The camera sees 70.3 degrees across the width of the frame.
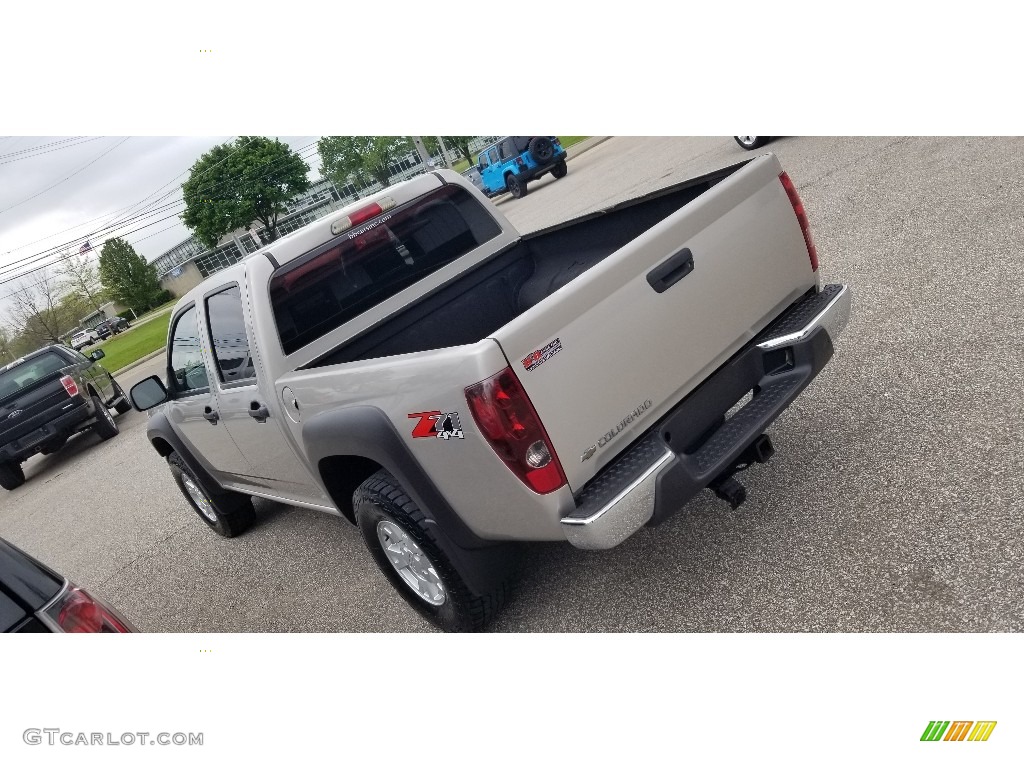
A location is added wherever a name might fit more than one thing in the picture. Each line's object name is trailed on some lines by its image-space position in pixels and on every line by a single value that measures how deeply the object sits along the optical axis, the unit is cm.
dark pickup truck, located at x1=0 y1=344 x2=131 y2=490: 1066
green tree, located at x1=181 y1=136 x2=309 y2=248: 5156
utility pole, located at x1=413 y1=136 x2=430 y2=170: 2976
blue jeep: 2095
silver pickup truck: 262
